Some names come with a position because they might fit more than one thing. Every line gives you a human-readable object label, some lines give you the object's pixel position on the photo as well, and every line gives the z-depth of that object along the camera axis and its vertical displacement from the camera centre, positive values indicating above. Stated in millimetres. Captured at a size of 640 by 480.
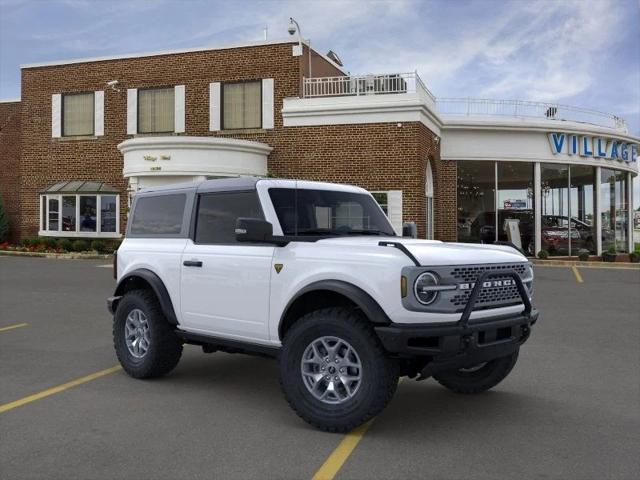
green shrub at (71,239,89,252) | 24641 +185
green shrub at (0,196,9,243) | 27766 +1105
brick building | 21625 +4001
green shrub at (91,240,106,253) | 24516 +181
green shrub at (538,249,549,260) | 23297 -232
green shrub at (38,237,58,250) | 25312 +355
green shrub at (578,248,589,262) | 23656 -279
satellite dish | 28136 +8701
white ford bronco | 4492 -361
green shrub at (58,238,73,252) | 24891 +229
